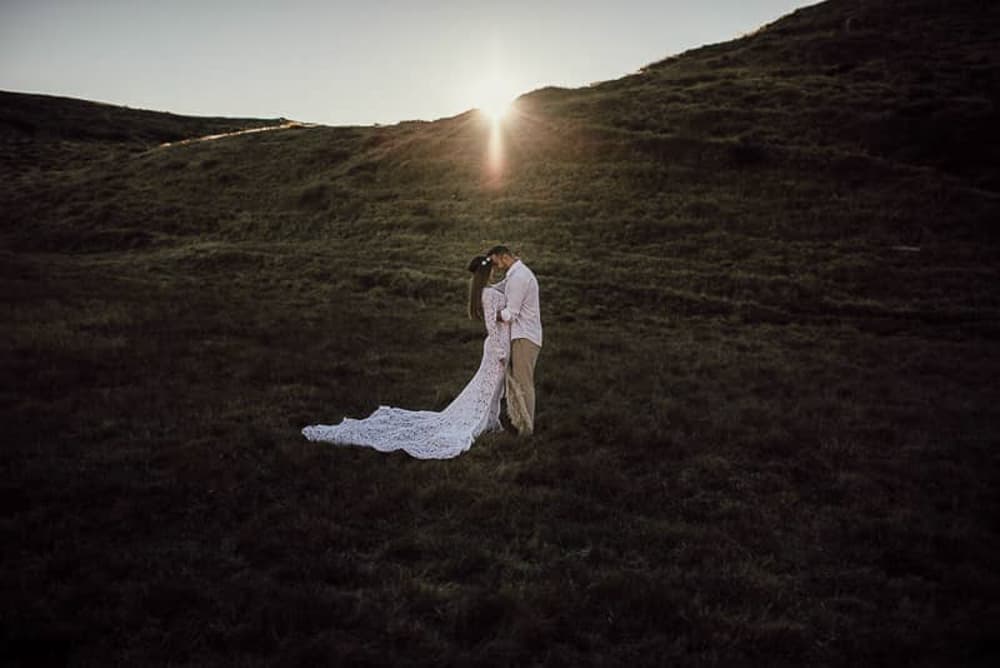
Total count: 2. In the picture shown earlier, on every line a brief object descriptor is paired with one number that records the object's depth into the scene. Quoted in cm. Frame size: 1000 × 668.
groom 1365
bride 1289
